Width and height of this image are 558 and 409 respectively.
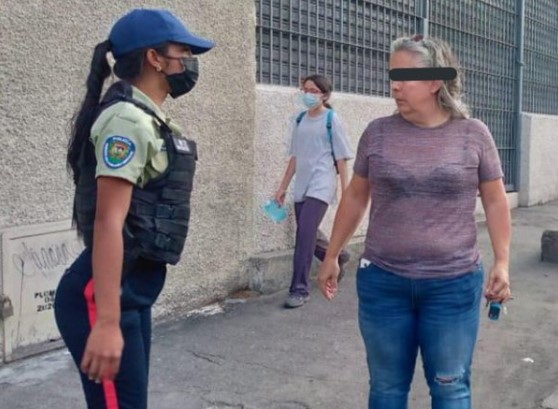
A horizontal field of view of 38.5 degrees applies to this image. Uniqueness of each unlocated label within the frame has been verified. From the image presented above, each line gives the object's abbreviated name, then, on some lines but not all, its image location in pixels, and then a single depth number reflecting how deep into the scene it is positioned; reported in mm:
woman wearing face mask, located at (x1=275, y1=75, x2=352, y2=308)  5684
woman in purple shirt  2850
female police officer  2086
